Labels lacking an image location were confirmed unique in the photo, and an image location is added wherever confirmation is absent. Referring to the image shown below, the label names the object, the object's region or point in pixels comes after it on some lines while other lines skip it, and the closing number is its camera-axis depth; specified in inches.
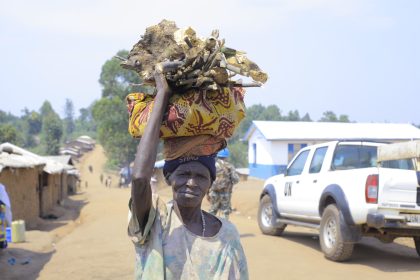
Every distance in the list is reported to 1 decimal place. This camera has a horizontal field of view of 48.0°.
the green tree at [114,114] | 1808.6
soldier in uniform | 365.7
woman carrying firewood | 81.3
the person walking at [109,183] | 1812.7
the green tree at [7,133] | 1644.9
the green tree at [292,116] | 3315.9
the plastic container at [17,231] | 478.6
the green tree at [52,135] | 2588.6
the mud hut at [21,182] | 592.7
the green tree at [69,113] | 5583.7
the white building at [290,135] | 1249.4
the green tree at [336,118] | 2839.6
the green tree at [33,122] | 3870.6
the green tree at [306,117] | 4015.5
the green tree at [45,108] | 4313.5
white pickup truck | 272.4
